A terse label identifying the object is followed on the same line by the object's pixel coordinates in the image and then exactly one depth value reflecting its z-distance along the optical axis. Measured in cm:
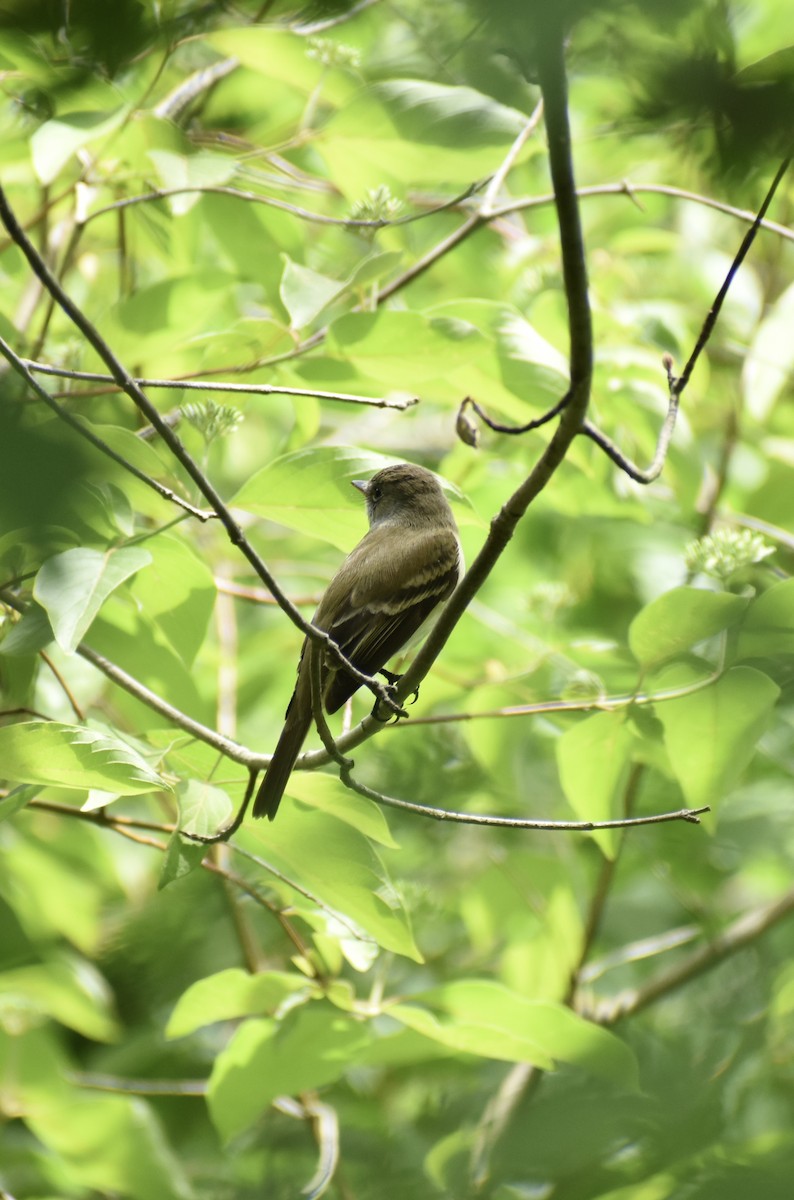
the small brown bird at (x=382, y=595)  494
